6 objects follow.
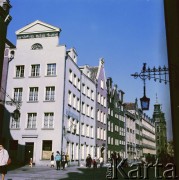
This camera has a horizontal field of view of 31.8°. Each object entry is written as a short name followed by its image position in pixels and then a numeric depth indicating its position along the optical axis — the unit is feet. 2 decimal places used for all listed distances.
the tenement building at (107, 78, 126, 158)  201.09
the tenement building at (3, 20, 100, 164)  122.21
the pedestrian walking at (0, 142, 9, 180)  44.33
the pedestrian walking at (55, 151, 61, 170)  95.96
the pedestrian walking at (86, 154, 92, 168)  120.67
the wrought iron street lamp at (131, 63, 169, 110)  43.83
